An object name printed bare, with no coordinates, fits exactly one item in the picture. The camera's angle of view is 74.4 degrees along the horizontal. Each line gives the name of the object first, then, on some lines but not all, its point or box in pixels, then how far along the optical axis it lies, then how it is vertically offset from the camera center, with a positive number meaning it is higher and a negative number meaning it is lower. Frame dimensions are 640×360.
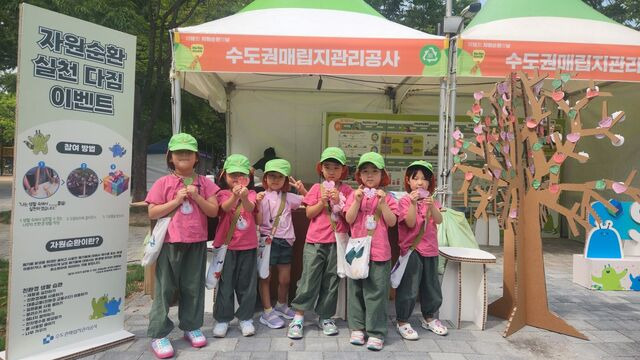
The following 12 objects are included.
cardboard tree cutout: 3.40 +0.05
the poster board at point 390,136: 7.61 +0.77
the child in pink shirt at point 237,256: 3.17 -0.63
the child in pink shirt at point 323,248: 3.15 -0.54
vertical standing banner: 2.55 -0.12
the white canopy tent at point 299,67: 4.62 +1.41
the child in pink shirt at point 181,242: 2.86 -0.48
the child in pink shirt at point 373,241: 3.00 -0.45
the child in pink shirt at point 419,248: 3.12 -0.53
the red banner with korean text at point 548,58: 4.72 +1.42
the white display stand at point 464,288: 3.47 -0.90
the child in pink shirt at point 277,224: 3.39 -0.40
